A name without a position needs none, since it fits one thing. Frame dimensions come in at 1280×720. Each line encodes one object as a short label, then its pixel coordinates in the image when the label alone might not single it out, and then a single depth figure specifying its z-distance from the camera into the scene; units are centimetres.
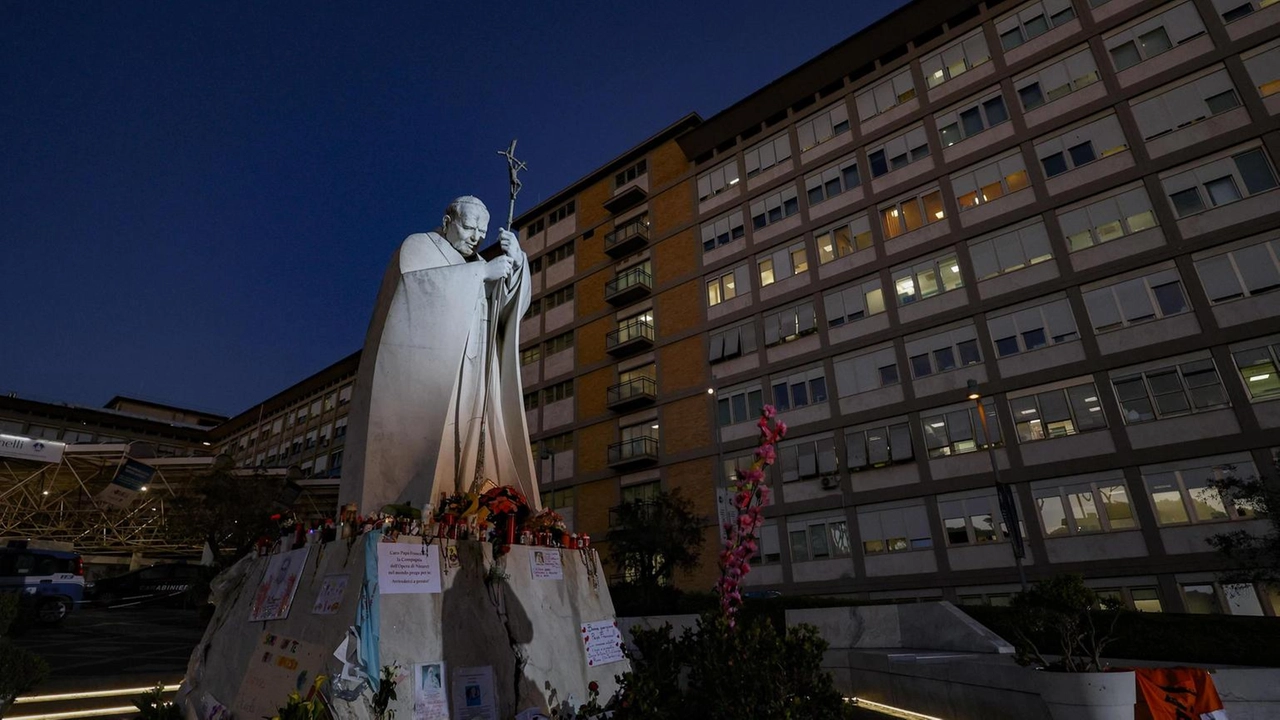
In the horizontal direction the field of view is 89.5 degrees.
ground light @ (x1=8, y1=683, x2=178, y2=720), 859
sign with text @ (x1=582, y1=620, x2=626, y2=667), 744
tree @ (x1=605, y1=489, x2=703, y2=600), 2603
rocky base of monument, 572
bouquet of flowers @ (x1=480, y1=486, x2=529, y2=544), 730
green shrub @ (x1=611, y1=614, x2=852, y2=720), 516
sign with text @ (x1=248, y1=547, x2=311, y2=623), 670
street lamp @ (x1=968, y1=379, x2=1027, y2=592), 2127
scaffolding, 3322
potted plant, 627
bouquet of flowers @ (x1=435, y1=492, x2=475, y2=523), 699
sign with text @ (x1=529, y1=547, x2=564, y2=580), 751
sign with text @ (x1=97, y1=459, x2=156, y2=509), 3203
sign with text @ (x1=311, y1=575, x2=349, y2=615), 605
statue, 814
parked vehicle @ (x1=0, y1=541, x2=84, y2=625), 1836
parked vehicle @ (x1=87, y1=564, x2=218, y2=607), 3156
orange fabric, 648
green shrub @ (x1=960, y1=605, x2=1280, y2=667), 1115
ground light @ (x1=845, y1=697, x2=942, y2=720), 973
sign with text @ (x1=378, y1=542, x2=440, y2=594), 607
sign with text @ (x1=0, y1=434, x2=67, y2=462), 3005
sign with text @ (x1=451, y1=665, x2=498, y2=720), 598
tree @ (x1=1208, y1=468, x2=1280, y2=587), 1588
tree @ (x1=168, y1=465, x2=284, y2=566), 2682
